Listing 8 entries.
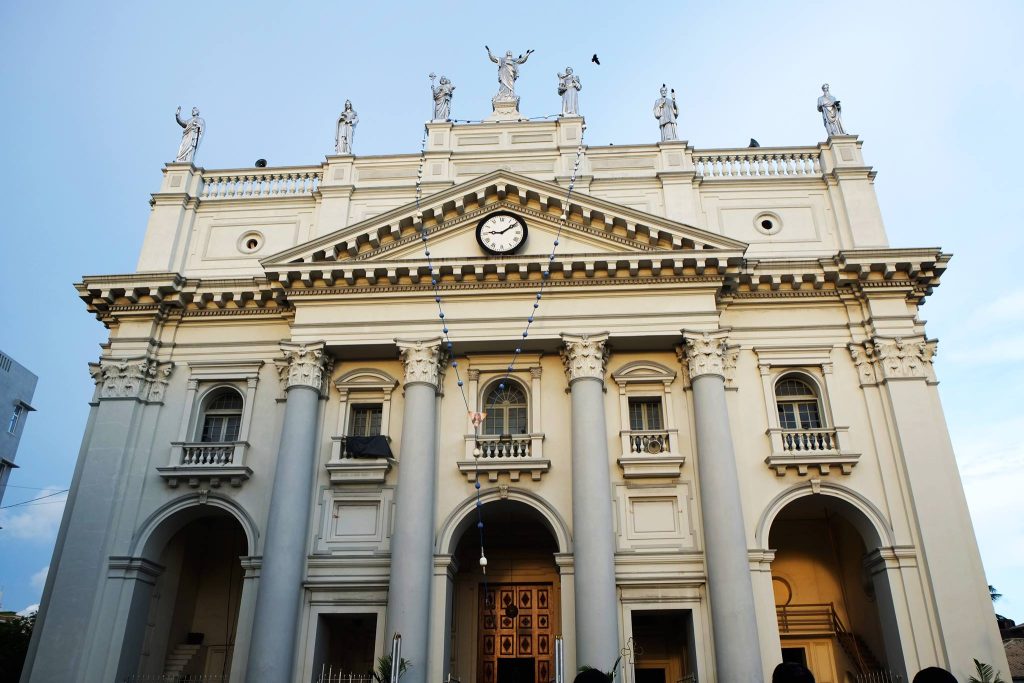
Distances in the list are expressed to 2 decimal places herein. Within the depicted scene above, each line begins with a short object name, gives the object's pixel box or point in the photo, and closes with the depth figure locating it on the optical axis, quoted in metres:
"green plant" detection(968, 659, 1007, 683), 16.06
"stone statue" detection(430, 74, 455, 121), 25.11
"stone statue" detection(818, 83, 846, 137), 23.89
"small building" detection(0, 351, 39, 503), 44.81
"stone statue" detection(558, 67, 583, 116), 24.78
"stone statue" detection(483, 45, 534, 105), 25.91
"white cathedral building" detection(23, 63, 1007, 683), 18.23
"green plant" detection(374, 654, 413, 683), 16.00
